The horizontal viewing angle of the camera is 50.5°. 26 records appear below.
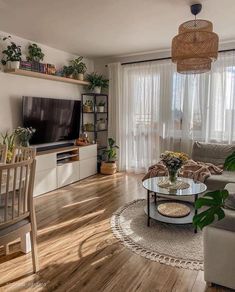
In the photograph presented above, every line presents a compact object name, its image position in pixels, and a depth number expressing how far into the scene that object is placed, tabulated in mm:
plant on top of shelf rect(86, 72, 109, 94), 5441
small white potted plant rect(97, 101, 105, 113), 5625
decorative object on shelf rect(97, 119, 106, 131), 5731
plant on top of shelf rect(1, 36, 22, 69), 3771
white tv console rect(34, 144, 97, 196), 4059
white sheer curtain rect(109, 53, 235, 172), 4449
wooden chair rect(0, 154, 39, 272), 1832
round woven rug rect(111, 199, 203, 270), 2244
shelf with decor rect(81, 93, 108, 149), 5566
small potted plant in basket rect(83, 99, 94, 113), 5461
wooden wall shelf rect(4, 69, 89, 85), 3798
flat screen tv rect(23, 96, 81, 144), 4191
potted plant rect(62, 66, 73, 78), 4926
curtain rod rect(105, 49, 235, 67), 4879
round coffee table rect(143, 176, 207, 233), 2750
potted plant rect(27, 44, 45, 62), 4176
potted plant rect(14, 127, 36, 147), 3934
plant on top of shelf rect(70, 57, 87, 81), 5047
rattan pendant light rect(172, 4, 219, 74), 2611
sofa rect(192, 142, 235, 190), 4085
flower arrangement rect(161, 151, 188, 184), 2941
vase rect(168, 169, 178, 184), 3004
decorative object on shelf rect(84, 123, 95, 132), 5590
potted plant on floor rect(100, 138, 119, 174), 5367
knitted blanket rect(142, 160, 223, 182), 3500
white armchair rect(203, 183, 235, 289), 1743
